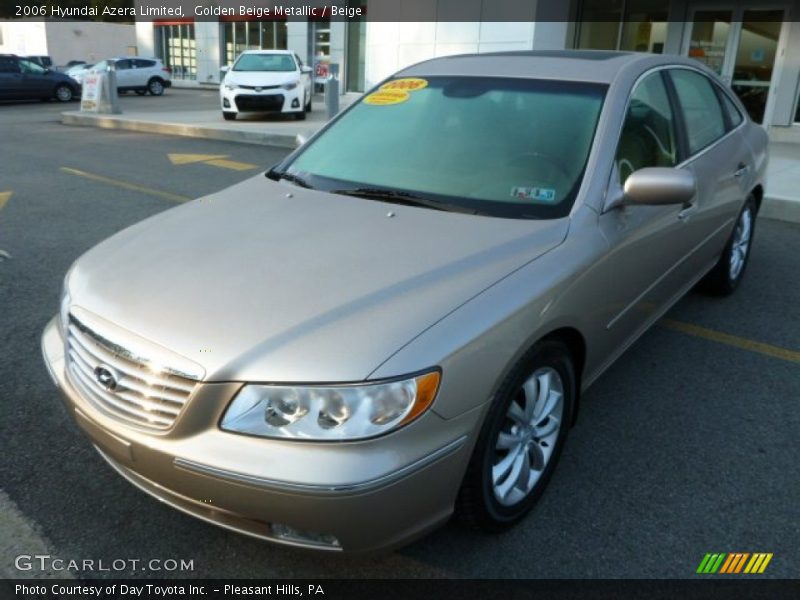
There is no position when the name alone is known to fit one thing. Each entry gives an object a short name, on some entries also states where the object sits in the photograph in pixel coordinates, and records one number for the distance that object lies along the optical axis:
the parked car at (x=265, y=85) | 15.65
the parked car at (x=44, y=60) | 31.50
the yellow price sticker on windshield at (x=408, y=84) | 3.64
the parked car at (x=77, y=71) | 28.62
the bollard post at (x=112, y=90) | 16.86
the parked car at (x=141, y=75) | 28.61
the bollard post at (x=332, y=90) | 12.84
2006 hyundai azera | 1.96
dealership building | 13.23
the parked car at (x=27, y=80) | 23.23
